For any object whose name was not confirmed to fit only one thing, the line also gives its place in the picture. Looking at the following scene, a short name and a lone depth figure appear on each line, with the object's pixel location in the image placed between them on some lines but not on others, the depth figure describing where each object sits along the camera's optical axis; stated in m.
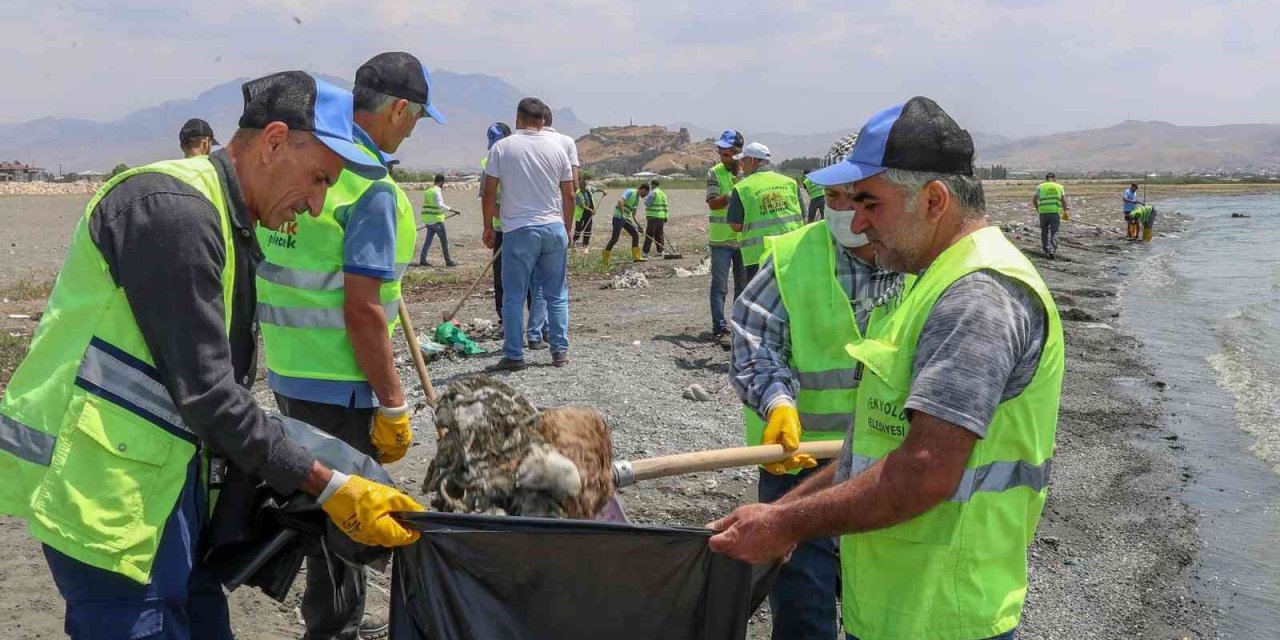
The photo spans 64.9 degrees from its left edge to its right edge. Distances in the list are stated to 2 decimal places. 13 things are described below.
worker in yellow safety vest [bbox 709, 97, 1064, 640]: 1.94
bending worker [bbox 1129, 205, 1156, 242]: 33.25
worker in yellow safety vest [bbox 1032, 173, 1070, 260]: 23.19
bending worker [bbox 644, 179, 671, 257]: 20.81
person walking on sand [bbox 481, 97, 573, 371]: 7.66
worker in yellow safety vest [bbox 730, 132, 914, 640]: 3.11
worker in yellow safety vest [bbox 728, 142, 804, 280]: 9.33
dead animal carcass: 2.50
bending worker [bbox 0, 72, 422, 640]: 2.04
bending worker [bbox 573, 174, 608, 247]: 21.61
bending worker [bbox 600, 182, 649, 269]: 20.14
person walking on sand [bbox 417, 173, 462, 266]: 18.88
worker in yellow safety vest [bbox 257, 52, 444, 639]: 3.31
